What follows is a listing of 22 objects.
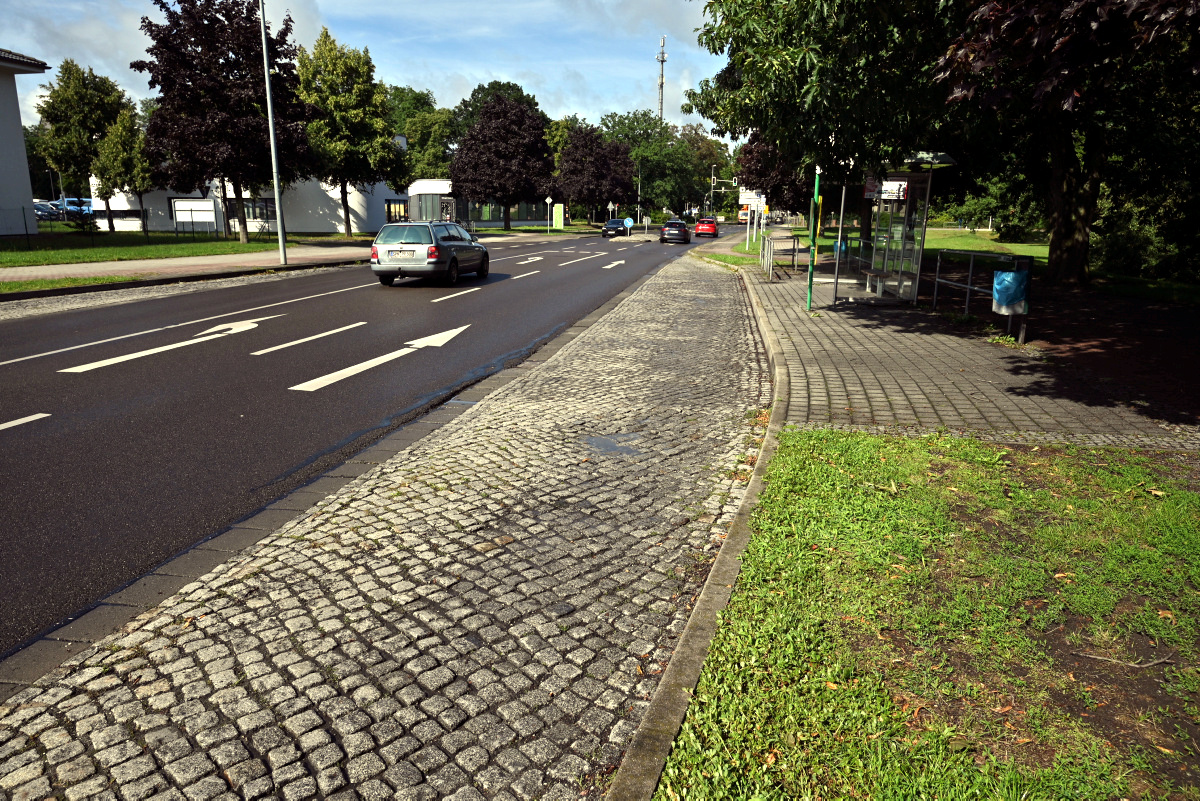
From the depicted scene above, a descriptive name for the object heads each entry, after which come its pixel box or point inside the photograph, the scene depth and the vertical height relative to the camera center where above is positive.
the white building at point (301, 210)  49.81 +0.66
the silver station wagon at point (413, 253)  18.77 -0.75
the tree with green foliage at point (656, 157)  103.12 +8.97
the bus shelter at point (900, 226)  14.38 +0.01
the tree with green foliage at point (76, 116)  45.34 +5.99
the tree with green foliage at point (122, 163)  44.12 +3.11
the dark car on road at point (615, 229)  60.88 -0.42
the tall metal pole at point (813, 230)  12.91 -0.07
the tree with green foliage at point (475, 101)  115.31 +18.11
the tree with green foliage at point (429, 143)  90.62 +9.87
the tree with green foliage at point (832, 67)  9.08 +2.02
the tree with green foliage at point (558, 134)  94.00 +10.71
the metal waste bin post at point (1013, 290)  10.46 -0.84
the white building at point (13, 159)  33.81 +2.55
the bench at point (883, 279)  15.92 -1.10
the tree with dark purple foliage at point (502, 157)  62.50 +5.24
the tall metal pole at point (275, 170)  23.47 +1.61
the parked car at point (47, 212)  60.12 +0.45
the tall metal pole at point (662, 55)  104.44 +22.50
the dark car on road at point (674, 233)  52.88 -0.57
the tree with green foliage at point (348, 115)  40.09 +5.49
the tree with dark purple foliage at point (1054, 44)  4.65 +1.26
